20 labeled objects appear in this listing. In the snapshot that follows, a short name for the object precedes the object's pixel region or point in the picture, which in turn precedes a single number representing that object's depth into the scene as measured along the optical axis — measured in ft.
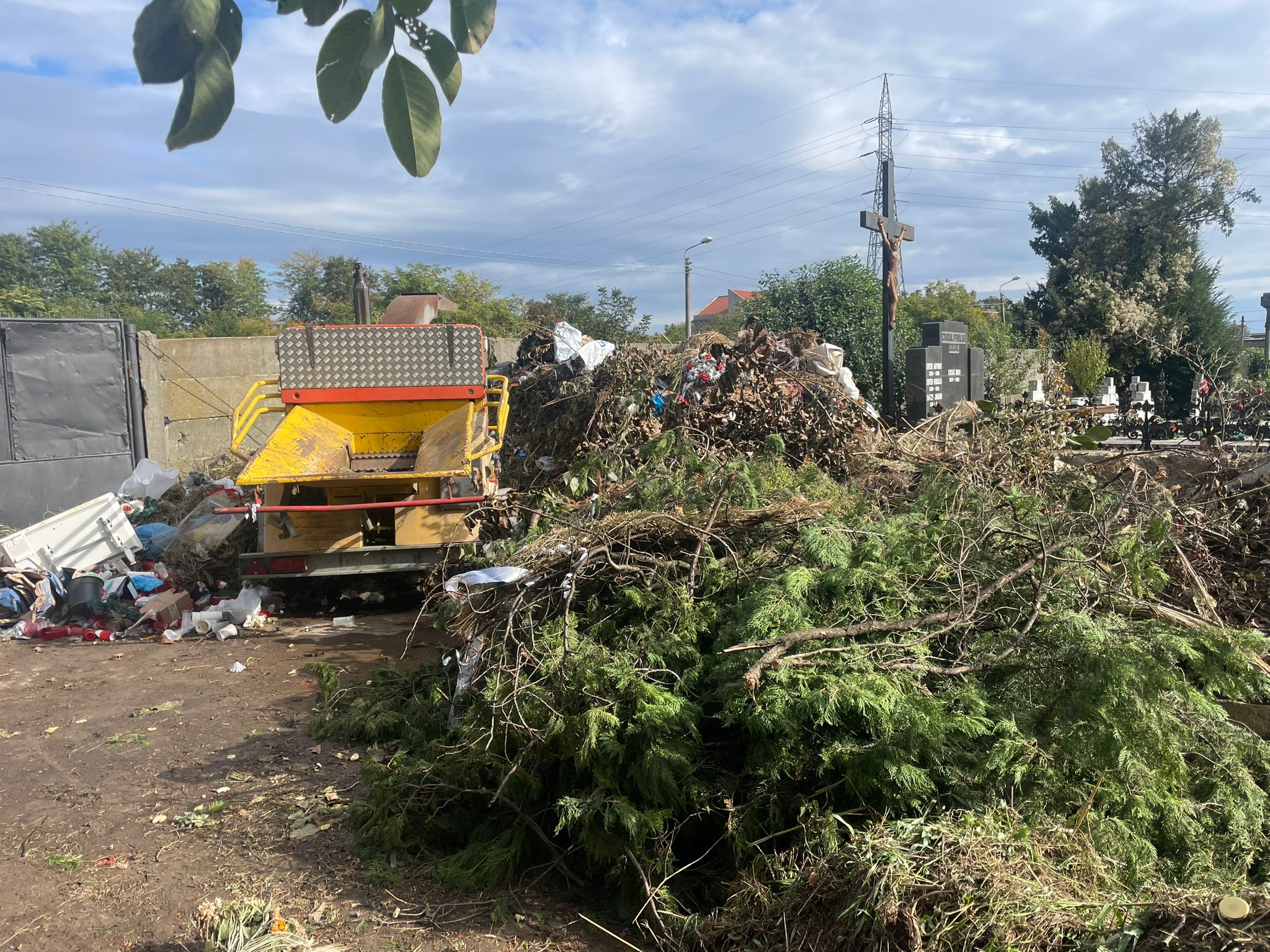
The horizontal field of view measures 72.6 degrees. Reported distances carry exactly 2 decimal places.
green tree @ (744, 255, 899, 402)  49.01
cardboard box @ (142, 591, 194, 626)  23.52
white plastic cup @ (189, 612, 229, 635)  23.02
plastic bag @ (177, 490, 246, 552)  28.84
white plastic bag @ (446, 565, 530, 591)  13.65
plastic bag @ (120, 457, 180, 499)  36.68
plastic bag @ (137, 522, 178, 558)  29.50
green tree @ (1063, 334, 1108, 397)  76.48
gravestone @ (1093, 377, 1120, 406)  67.09
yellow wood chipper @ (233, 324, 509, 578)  23.25
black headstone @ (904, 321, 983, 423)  37.70
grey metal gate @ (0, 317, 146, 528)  34.88
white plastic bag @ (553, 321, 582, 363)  39.06
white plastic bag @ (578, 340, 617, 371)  36.49
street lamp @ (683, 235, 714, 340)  118.52
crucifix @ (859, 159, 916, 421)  38.83
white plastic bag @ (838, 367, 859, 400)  32.83
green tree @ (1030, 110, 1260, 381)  98.73
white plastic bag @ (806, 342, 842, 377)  32.65
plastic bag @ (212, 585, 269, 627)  23.63
